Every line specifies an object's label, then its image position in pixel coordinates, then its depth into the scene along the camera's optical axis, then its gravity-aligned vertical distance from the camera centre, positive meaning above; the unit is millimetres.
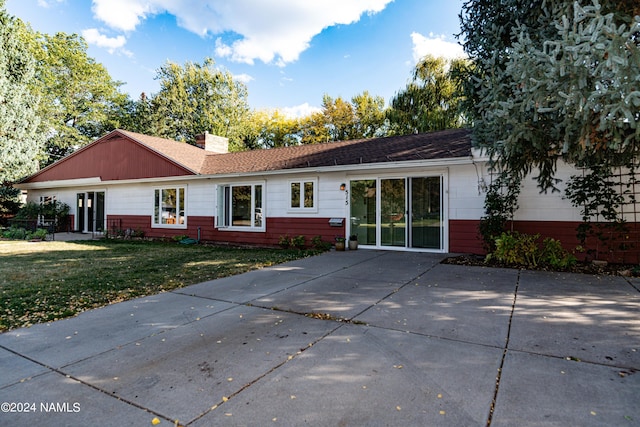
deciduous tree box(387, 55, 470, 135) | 21016 +7696
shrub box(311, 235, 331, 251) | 9859 -894
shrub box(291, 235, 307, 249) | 10242 -866
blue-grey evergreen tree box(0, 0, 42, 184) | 16547 +5492
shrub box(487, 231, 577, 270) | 6703 -771
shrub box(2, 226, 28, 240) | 13695 -867
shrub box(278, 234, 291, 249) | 10508 -886
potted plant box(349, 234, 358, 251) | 9578 -830
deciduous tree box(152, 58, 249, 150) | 31078 +10906
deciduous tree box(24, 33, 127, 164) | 25266 +10153
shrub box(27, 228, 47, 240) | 13172 -871
